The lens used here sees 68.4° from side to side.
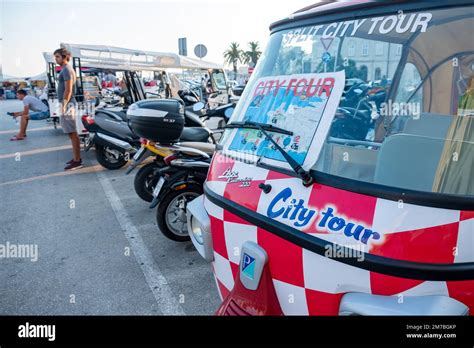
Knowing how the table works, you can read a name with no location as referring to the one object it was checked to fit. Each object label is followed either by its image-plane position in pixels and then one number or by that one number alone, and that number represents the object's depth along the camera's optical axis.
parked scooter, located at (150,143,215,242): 3.60
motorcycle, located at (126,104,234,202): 4.31
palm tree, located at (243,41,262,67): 53.61
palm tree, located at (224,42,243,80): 58.56
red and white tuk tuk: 1.15
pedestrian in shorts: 6.01
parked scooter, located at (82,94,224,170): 6.41
